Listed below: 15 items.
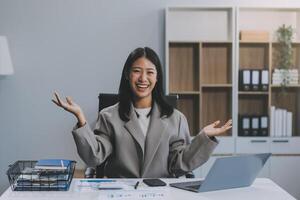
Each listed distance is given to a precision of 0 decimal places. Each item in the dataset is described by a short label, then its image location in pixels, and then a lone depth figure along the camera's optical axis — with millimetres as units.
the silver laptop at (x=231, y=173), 1791
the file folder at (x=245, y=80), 4270
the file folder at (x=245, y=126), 4289
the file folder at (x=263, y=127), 4297
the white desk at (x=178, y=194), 1769
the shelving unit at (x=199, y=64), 4383
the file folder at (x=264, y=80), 4262
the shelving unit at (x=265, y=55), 4441
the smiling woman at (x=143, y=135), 2225
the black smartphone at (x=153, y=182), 1952
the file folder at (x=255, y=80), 4266
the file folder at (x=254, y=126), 4285
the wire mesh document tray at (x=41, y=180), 1864
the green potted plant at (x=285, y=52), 4273
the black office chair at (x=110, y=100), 3146
